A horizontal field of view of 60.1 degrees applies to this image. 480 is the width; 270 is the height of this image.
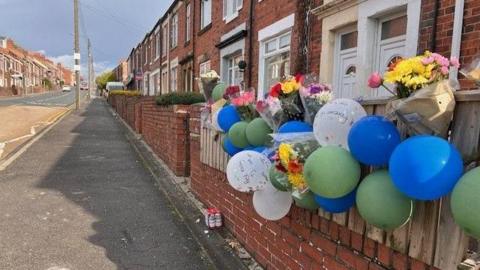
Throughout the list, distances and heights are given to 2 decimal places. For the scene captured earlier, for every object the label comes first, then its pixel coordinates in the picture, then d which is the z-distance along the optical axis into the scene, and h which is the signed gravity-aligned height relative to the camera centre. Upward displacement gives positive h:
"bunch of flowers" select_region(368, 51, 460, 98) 1.94 +0.11
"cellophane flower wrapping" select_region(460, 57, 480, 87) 1.87 +0.13
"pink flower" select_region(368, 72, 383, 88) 2.17 +0.08
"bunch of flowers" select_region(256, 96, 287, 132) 3.22 -0.15
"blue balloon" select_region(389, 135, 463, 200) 1.74 -0.30
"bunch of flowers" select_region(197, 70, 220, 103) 5.48 +0.12
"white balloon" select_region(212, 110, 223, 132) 4.48 -0.33
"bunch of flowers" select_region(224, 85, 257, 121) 4.00 -0.12
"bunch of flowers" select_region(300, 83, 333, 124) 2.94 -0.02
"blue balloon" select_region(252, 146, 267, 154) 3.45 -0.47
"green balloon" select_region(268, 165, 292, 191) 2.80 -0.59
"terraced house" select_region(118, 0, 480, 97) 4.75 +0.95
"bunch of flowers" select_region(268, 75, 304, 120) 3.14 -0.04
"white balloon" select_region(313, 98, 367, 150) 2.44 -0.15
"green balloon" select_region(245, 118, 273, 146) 3.52 -0.33
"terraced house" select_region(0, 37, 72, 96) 64.50 +3.11
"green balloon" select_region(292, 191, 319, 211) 2.74 -0.71
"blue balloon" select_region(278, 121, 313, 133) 2.92 -0.24
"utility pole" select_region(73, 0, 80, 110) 27.28 +2.45
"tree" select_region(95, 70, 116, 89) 78.61 +2.06
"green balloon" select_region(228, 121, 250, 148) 3.80 -0.39
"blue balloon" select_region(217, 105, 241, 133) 4.15 -0.25
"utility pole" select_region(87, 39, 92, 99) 50.04 +2.64
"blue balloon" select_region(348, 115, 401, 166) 2.07 -0.22
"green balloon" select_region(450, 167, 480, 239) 1.60 -0.41
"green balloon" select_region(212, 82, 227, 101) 5.08 +0.01
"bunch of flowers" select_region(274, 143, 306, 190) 2.58 -0.44
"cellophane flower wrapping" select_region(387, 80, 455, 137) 1.89 -0.05
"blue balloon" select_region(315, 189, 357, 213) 2.43 -0.64
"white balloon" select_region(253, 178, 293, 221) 3.15 -0.84
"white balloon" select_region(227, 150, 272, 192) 3.24 -0.61
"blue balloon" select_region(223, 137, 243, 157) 4.03 -0.55
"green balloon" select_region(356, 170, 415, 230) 2.01 -0.53
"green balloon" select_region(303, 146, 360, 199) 2.25 -0.43
